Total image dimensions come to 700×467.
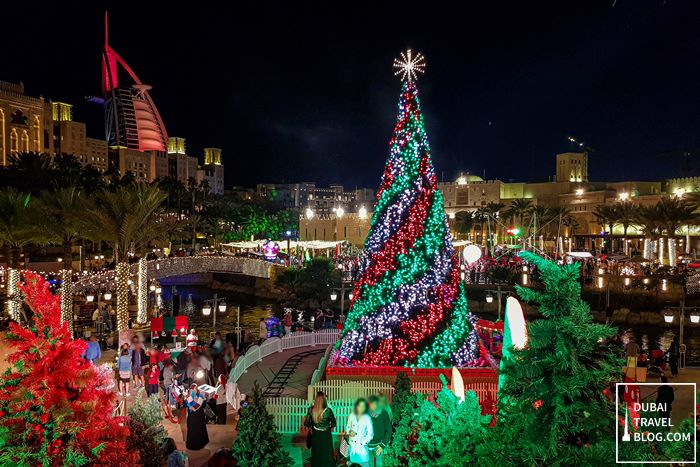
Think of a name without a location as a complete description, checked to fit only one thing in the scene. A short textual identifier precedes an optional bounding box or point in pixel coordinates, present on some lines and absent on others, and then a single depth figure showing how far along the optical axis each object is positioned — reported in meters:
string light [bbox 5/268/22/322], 18.08
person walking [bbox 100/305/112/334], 20.47
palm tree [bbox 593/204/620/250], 59.41
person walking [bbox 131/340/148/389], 12.52
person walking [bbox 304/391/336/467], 7.44
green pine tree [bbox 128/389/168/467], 7.12
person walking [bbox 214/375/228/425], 10.45
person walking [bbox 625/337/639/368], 13.14
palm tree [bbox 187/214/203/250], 54.99
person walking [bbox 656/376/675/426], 9.76
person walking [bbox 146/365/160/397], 11.30
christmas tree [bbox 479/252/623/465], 4.34
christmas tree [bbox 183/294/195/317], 31.98
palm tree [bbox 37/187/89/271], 22.00
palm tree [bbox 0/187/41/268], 23.47
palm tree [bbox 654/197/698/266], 41.50
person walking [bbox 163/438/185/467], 7.29
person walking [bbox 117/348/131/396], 11.98
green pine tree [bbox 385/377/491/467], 5.44
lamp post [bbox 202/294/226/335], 18.88
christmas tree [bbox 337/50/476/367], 12.41
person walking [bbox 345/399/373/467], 7.66
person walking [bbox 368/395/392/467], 7.62
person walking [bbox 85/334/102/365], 12.52
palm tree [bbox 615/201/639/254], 53.52
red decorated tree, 5.41
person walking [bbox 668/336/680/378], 14.30
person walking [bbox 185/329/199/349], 14.30
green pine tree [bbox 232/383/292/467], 7.04
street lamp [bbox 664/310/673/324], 17.90
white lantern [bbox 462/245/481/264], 20.86
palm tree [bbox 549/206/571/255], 69.04
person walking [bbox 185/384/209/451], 8.77
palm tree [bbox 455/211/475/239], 74.73
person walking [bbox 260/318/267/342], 20.16
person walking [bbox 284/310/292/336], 19.16
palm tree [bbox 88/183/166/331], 20.84
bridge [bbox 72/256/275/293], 26.41
